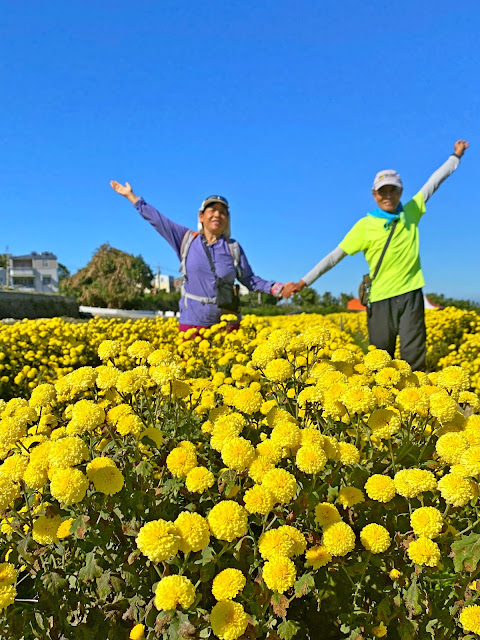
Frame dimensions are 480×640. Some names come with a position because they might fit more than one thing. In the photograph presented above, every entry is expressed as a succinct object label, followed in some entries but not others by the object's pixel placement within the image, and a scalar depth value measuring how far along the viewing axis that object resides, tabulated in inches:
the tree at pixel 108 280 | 1352.1
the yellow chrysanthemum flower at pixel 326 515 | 51.8
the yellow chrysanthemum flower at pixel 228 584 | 43.8
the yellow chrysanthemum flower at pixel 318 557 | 49.8
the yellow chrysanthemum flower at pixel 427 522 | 49.0
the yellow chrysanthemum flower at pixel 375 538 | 50.6
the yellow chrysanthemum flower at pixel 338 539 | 48.8
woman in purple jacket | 156.9
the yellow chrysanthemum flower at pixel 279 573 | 44.1
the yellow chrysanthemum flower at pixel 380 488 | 52.7
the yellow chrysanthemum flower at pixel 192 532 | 44.8
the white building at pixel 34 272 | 3203.7
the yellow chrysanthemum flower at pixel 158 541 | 42.7
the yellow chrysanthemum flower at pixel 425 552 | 47.4
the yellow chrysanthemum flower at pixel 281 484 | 48.8
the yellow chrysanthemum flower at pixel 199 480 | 51.3
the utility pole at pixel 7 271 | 3101.4
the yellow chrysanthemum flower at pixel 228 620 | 42.4
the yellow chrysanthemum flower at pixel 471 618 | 47.9
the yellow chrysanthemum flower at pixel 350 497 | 54.6
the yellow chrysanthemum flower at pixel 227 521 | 45.9
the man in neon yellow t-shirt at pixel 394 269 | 160.6
